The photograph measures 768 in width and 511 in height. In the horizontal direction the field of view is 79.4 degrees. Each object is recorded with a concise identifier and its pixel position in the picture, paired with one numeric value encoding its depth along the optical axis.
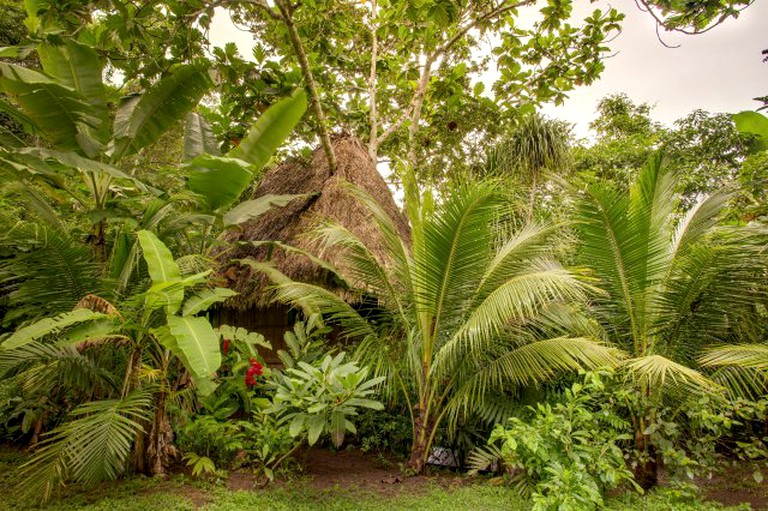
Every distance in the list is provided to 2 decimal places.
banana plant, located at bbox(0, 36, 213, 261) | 3.61
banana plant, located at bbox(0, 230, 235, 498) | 2.91
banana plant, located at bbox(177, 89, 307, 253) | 3.80
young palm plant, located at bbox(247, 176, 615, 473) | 3.71
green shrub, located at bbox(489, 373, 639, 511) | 2.99
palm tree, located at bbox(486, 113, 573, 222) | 9.84
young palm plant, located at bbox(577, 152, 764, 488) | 3.74
